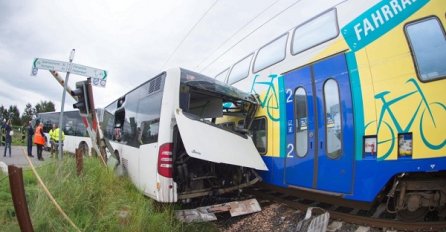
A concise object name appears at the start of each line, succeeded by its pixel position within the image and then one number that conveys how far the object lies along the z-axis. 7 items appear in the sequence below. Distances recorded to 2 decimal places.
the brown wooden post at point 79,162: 5.81
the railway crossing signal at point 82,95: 6.33
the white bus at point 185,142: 5.81
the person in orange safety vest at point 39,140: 14.40
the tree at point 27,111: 78.56
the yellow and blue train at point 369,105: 4.24
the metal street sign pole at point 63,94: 6.93
